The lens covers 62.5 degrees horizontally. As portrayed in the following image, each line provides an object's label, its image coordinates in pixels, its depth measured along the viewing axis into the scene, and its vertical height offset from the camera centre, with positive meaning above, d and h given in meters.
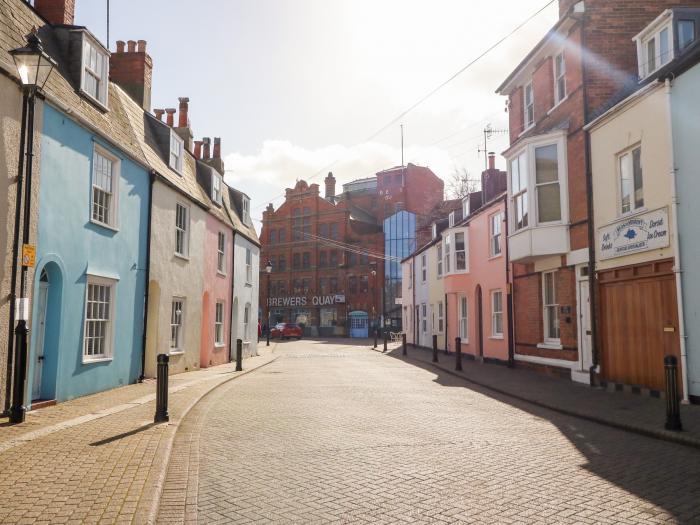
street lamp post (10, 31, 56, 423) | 8.29 +2.08
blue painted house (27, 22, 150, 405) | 10.37 +1.79
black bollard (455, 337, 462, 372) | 19.05 -1.12
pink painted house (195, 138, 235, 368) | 20.86 +1.83
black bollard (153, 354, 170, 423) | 8.95 -1.10
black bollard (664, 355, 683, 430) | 8.22 -1.06
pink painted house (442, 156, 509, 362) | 21.66 +2.05
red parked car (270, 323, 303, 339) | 52.50 -0.92
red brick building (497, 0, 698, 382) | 14.55 +4.15
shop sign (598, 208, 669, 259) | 11.30 +1.84
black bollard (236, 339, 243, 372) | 19.23 -1.18
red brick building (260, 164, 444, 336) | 64.25 +8.34
